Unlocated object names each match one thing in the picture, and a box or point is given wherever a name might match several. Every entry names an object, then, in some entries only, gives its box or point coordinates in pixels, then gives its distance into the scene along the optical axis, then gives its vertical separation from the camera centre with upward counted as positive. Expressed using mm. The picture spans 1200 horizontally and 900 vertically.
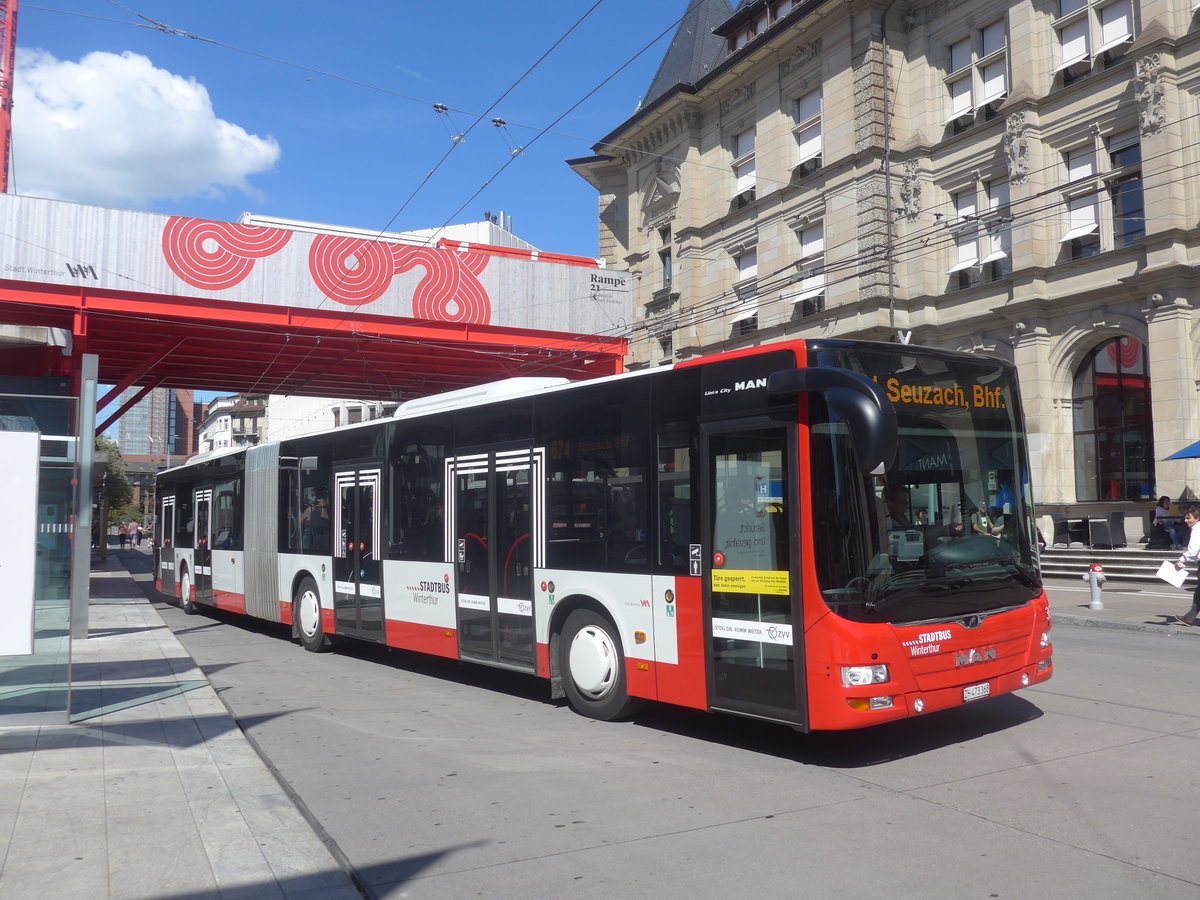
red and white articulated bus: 6617 -70
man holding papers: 13883 -451
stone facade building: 22922 +9040
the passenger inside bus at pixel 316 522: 13522 +156
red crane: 26000 +12441
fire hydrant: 17047 -1055
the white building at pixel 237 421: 114875 +13572
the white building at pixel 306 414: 84062 +10260
